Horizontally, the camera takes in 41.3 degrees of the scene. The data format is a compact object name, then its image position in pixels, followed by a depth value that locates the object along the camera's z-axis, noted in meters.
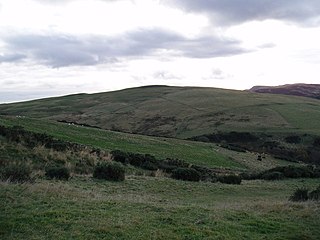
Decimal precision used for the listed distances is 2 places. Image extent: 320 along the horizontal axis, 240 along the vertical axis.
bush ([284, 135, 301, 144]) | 77.31
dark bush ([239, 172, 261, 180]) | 35.62
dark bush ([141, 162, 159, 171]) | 33.78
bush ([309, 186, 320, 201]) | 20.00
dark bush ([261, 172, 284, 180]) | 34.84
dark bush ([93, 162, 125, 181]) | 23.69
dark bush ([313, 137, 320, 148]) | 74.84
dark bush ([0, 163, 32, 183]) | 17.56
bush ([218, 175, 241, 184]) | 29.52
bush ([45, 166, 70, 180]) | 21.27
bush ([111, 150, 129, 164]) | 33.97
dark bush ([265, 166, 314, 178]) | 36.97
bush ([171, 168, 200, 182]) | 29.05
